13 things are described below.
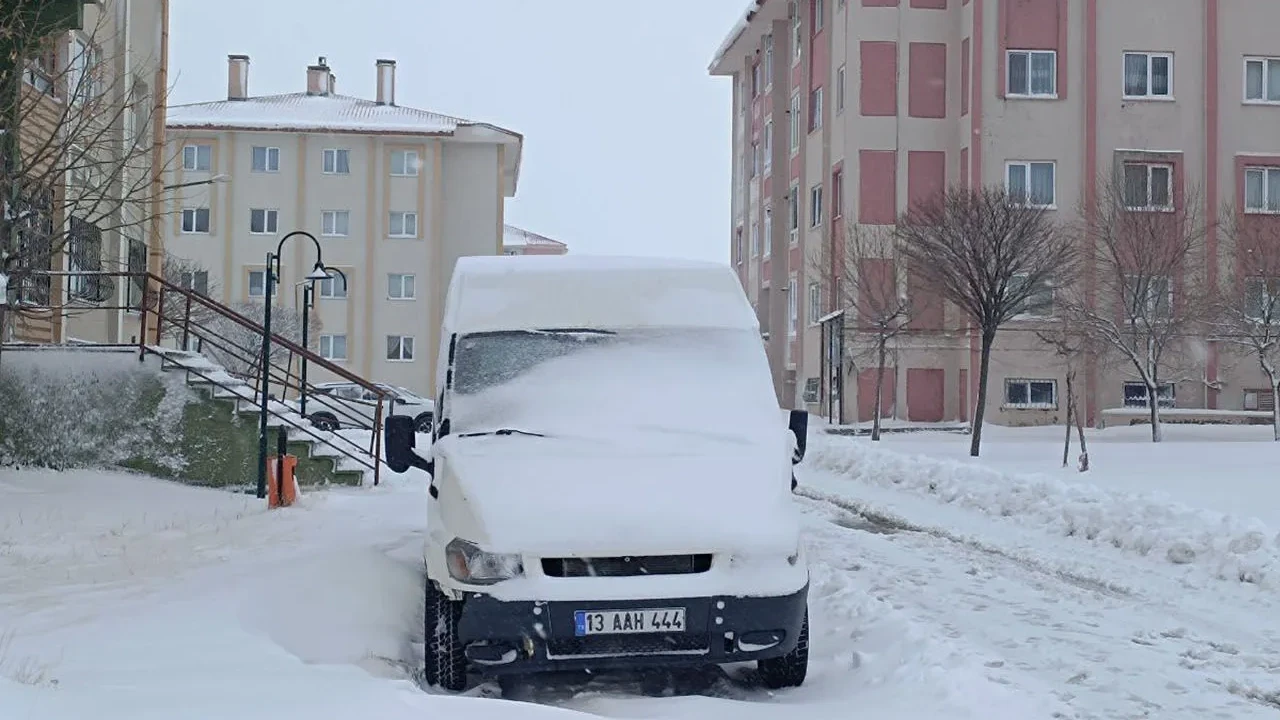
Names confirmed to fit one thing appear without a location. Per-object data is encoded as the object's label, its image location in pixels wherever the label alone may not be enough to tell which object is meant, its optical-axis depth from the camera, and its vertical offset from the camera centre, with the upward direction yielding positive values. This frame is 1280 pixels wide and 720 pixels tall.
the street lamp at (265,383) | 16.28 -0.04
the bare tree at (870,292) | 34.22 +2.48
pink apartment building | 38.22 +7.51
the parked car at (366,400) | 34.41 -0.53
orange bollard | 14.66 -1.13
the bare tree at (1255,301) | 28.48 +1.92
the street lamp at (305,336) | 20.95 +0.75
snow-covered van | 6.06 -0.51
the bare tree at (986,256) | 23.25 +2.30
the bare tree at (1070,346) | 19.09 +1.00
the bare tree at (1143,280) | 29.52 +2.49
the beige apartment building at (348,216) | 59.00 +7.13
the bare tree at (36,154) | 12.70 +2.23
